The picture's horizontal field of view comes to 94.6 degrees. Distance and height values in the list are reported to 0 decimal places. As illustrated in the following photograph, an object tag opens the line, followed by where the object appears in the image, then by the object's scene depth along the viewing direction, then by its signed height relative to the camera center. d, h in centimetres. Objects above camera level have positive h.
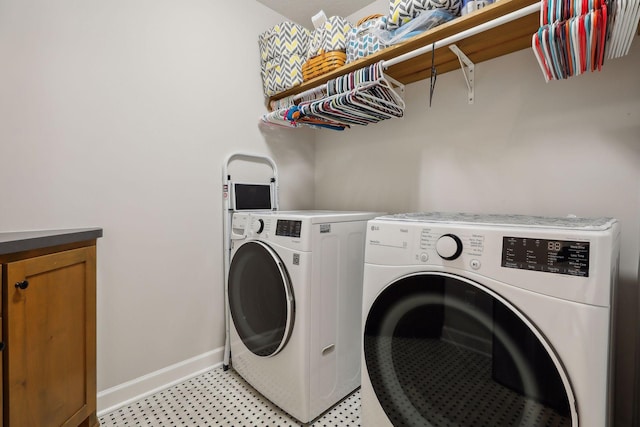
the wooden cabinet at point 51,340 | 90 -47
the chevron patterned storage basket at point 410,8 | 121 +85
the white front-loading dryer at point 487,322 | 66 -29
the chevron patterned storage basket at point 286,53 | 182 +97
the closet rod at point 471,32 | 102 +70
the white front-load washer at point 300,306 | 128 -46
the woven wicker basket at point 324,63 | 165 +84
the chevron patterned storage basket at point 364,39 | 143 +87
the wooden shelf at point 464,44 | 112 +75
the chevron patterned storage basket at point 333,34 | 164 +98
